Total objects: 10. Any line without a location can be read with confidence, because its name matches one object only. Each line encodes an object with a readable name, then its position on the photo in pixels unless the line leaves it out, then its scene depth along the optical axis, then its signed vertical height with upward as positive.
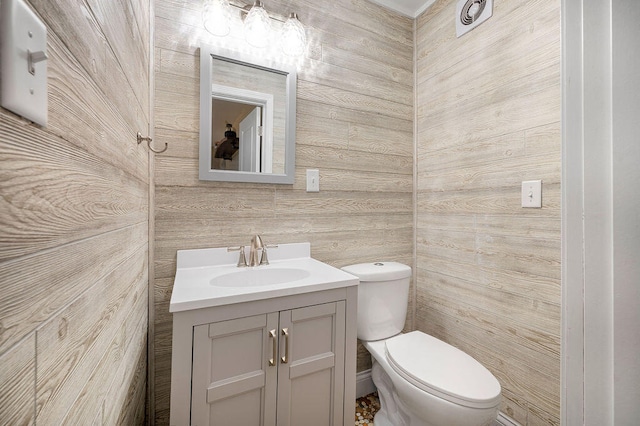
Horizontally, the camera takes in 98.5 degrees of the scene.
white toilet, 0.97 -0.62
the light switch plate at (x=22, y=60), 0.25 +0.15
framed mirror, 1.27 +0.48
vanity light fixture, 1.26 +0.92
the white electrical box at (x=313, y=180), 1.51 +0.20
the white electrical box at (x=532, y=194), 1.18 +0.11
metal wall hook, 0.89 +0.25
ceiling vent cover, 1.41 +1.08
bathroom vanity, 0.87 -0.47
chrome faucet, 1.32 -0.16
